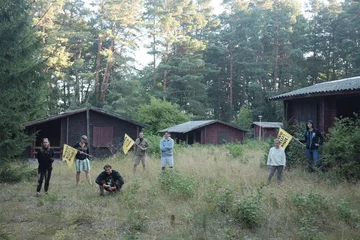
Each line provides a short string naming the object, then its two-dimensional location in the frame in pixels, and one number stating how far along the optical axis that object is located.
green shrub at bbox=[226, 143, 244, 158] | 18.62
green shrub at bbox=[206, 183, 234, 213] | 7.23
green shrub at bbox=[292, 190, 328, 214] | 6.79
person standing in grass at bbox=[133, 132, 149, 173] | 12.96
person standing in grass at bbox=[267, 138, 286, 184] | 9.73
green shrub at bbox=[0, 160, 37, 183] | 12.74
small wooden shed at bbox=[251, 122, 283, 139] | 37.38
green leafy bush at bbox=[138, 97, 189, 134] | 36.50
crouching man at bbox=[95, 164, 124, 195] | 9.33
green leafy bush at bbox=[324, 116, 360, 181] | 9.98
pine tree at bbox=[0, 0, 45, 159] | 8.55
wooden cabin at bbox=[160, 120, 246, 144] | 31.31
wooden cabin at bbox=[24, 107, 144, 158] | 21.64
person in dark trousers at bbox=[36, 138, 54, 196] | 9.92
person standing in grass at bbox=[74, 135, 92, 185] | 11.10
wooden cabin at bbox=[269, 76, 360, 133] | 11.28
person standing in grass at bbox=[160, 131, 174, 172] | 11.84
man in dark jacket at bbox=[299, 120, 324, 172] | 10.56
